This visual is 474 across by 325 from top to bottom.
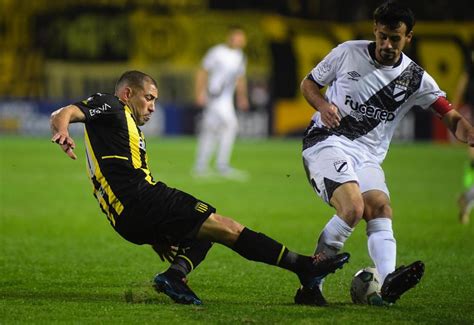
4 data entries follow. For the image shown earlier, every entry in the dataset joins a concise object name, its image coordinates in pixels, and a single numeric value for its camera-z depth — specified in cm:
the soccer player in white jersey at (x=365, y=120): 1349
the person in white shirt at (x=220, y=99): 3778
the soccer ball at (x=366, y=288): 1345
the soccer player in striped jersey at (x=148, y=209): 1305
